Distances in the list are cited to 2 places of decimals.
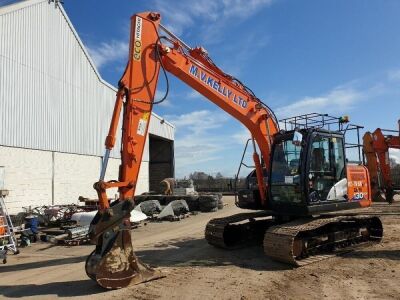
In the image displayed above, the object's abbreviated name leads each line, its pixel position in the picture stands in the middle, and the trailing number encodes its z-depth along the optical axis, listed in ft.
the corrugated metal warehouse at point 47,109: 58.54
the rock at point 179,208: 65.01
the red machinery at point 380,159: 71.10
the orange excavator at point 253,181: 24.12
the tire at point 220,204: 77.35
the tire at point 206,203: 71.97
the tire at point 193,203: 72.90
